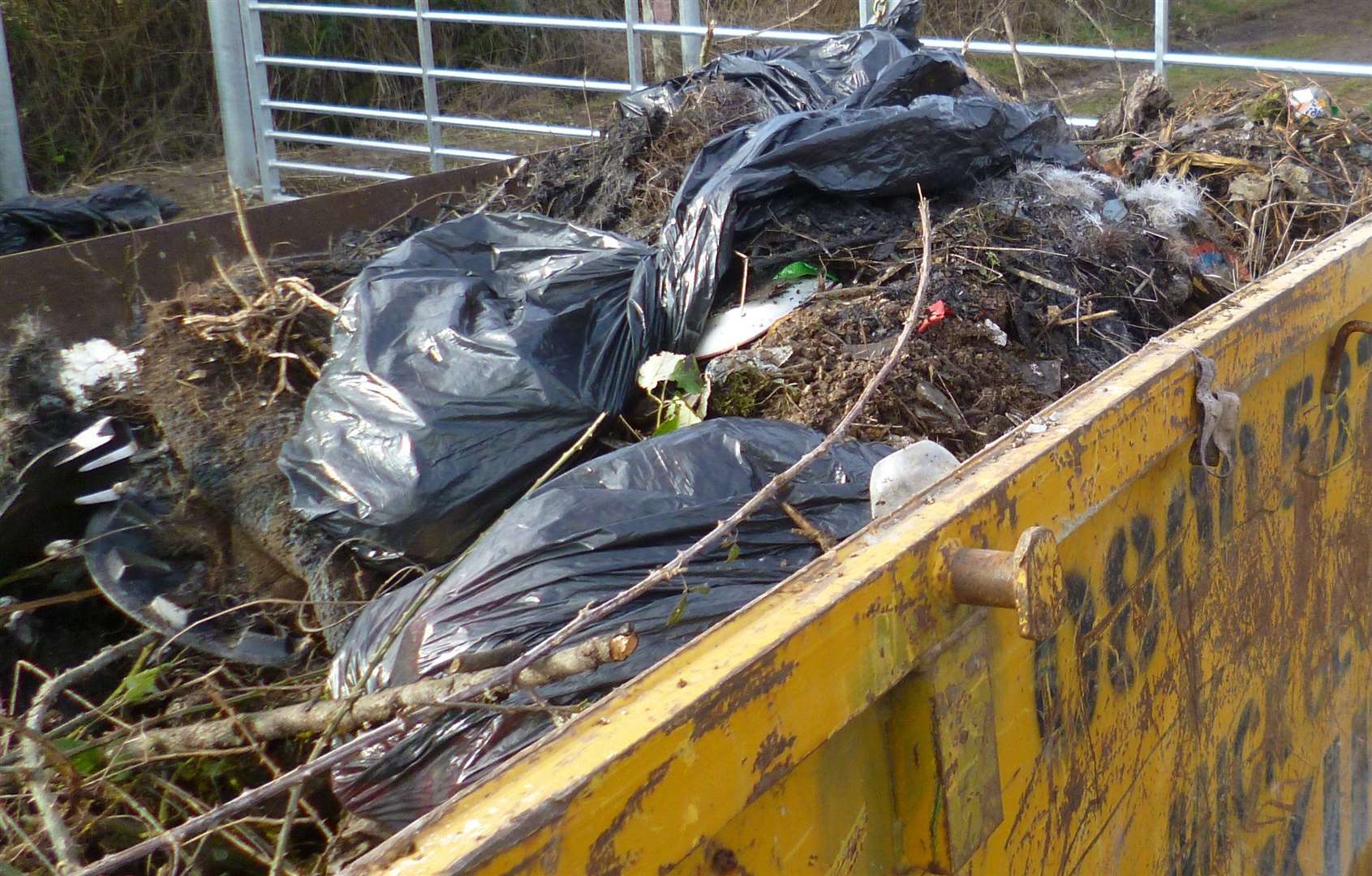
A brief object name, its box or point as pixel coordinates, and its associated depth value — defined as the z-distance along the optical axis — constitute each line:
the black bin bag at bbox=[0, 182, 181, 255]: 3.75
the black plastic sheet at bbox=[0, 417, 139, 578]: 1.85
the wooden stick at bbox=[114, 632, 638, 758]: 1.09
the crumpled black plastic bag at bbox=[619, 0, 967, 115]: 2.95
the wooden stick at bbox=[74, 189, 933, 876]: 0.89
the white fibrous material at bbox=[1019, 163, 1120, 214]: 2.63
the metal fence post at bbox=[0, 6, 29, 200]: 6.98
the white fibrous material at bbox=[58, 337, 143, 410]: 2.22
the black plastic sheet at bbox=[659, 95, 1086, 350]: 2.28
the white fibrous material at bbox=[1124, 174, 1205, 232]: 2.74
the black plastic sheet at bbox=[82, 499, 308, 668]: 1.68
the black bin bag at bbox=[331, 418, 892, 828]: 1.23
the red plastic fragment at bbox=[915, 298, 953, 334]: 2.17
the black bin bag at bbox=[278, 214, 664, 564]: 1.79
